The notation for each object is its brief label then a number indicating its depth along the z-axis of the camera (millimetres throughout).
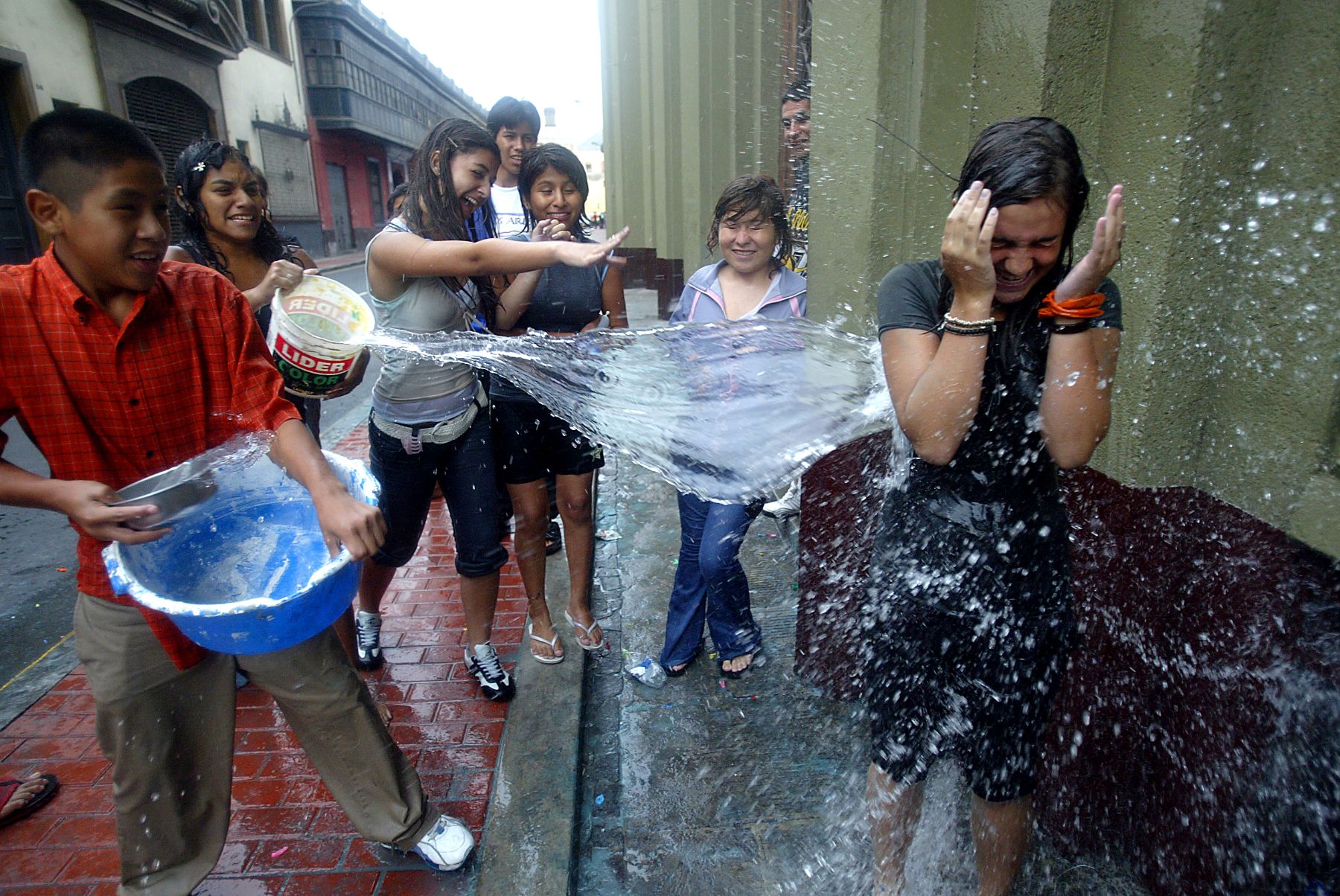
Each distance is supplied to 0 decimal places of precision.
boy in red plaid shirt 1860
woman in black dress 1655
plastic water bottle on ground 3461
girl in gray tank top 2799
